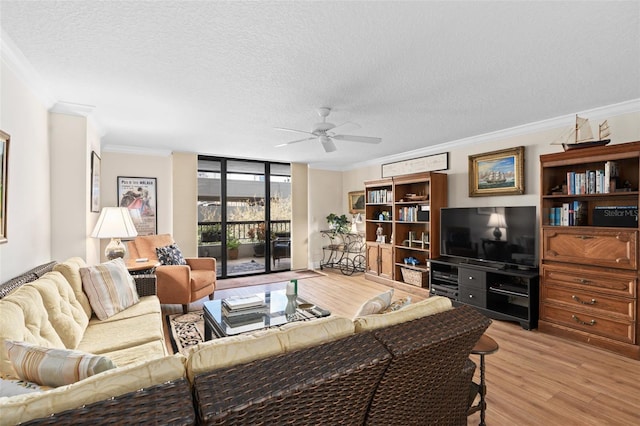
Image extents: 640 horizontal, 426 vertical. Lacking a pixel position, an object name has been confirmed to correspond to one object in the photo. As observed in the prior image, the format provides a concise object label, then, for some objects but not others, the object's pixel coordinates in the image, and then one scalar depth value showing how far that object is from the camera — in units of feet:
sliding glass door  19.70
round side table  5.75
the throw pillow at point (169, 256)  13.84
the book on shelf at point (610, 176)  9.73
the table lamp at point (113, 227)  11.42
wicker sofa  2.76
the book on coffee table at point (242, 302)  9.04
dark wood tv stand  11.28
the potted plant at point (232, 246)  20.28
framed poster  16.81
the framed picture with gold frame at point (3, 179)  6.51
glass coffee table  8.11
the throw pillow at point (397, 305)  5.76
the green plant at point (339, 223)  22.29
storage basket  16.26
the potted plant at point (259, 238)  21.16
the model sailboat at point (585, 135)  9.93
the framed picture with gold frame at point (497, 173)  13.12
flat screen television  11.85
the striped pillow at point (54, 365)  3.62
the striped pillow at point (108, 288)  8.32
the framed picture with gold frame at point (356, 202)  22.48
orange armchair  12.54
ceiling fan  10.23
